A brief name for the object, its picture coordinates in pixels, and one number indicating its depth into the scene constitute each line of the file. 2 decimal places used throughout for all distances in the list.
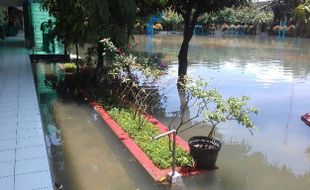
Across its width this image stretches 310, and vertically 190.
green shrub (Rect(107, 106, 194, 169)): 3.57
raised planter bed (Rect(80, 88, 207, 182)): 3.44
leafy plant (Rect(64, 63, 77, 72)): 8.93
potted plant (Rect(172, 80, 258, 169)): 3.40
